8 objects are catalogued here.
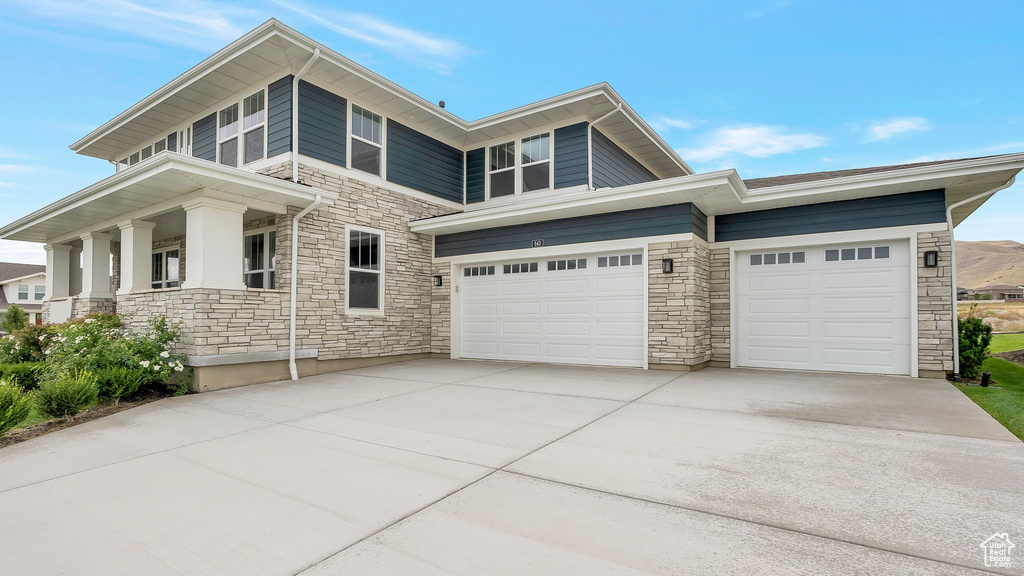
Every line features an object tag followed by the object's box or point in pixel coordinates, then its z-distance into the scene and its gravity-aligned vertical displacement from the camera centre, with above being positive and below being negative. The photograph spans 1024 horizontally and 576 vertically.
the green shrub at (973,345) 7.51 -0.86
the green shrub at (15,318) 11.31 -0.66
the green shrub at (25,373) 7.28 -1.26
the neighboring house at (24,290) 29.86 +0.10
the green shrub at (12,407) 4.39 -1.10
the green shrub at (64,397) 5.23 -1.18
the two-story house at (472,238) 7.35 +0.99
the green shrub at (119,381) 6.07 -1.17
